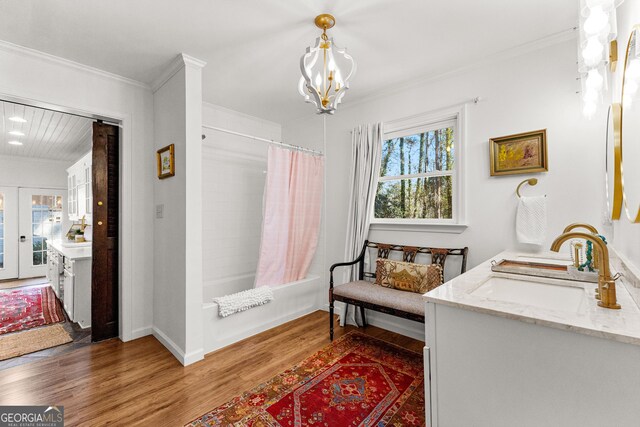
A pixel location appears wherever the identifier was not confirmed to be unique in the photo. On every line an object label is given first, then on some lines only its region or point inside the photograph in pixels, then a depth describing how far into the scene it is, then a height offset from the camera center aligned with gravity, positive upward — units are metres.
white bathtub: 2.53 -0.99
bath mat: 2.59 -0.82
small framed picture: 2.49 +0.48
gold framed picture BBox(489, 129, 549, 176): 2.14 +0.46
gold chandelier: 1.84 +0.93
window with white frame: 2.70 +0.41
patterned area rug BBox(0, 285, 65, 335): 3.14 -1.17
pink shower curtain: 3.12 -0.03
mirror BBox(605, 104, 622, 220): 1.33 +0.23
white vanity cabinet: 0.78 -0.48
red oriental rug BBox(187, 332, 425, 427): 1.67 -1.20
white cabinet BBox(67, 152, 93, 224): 4.08 +0.42
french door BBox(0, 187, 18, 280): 5.25 -0.31
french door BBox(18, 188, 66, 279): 5.43 -0.18
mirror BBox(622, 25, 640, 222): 1.04 +0.33
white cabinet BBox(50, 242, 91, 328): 3.07 -0.77
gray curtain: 3.02 +0.30
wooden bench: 2.29 -0.70
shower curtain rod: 3.44 +0.76
